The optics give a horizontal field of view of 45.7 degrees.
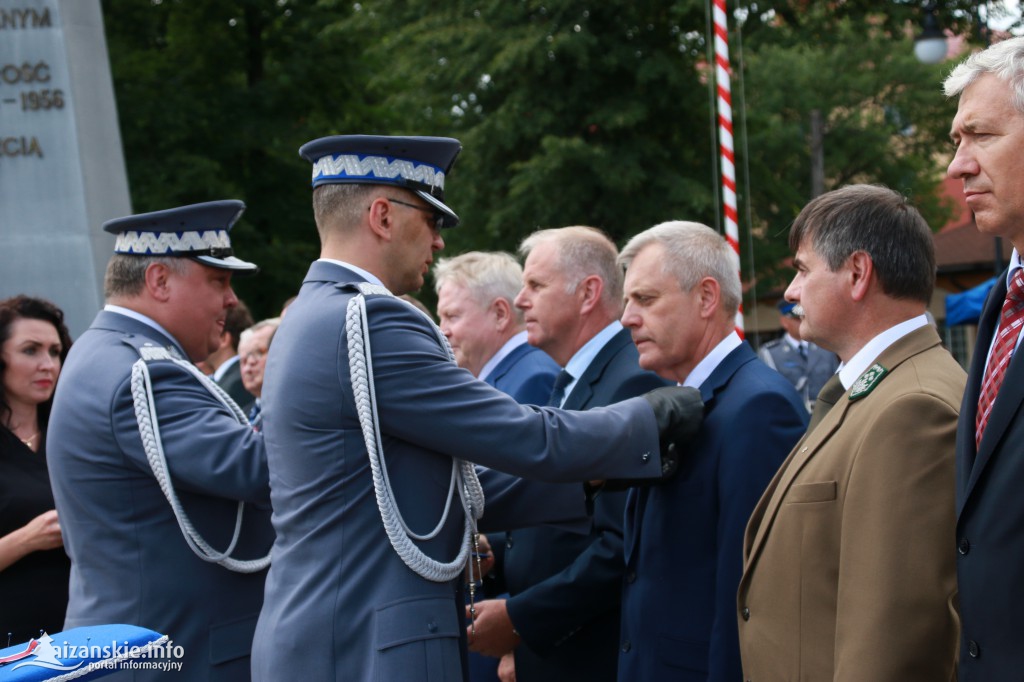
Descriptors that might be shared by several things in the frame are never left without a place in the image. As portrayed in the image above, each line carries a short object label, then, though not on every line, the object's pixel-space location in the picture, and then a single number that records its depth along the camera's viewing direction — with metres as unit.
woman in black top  4.20
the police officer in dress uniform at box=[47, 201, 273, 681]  3.44
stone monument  8.69
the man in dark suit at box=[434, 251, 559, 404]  5.59
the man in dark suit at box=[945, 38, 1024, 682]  2.19
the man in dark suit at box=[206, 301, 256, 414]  8.32
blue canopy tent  14.36
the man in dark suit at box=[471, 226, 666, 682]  3.87
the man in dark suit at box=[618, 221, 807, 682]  3.28
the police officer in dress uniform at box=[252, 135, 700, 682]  2.87
